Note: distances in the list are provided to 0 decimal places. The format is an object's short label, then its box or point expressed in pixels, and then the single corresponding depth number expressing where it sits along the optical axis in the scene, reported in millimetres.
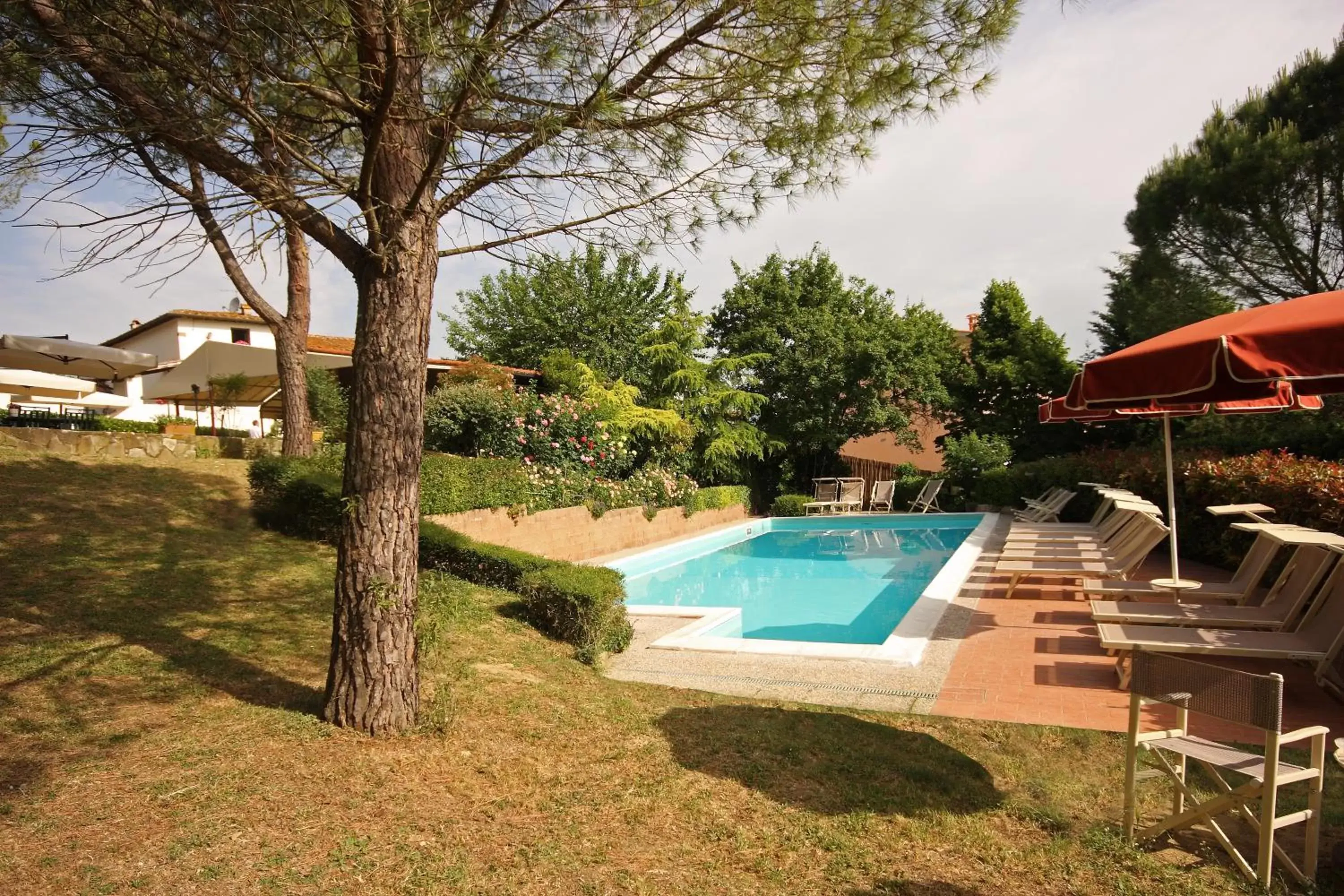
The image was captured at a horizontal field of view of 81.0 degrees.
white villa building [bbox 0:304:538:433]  13516
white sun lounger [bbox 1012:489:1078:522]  14102
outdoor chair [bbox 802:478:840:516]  20484
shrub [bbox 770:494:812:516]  20719
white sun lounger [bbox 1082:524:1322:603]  6062
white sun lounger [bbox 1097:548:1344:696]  4676
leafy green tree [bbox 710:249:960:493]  21156
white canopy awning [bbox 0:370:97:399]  13016
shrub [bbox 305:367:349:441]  16547
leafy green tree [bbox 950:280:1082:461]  21578
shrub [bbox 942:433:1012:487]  20219
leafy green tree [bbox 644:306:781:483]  19219
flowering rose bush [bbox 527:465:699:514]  12320
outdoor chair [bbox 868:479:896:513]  20922
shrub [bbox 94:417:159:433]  14359
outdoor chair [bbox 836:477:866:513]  20781
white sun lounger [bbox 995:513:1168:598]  7156
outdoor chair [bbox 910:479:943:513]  20016
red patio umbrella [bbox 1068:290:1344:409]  3338
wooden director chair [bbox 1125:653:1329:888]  2678
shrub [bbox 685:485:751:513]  17516
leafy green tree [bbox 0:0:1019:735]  3643
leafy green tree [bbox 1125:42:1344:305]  13547
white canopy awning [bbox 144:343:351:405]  13188
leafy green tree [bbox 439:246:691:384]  20734
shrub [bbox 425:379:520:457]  12062
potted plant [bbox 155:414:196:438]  15891
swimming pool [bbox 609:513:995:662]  7586
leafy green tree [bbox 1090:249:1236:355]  14641
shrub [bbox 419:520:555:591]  8078
